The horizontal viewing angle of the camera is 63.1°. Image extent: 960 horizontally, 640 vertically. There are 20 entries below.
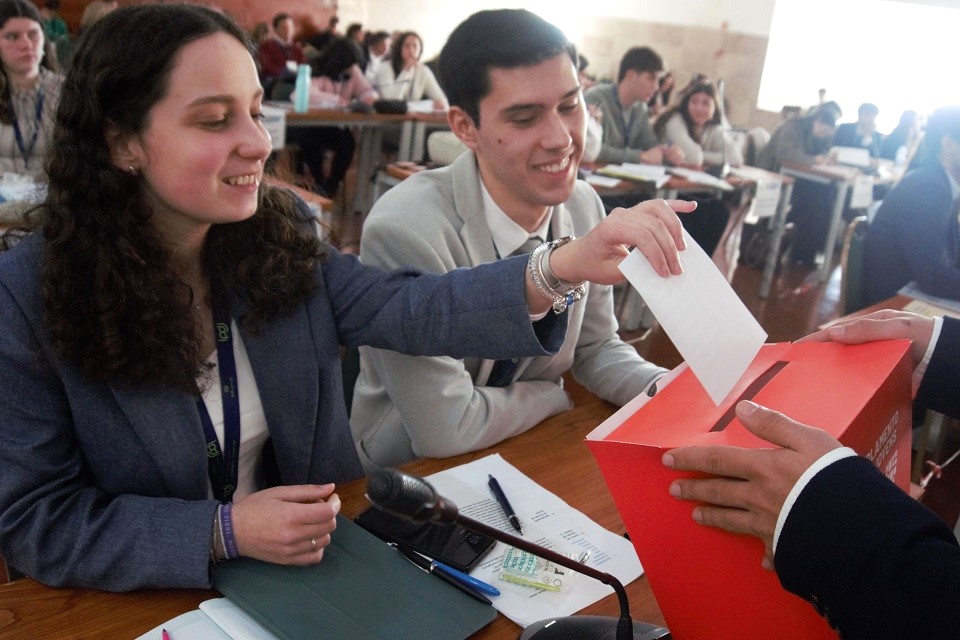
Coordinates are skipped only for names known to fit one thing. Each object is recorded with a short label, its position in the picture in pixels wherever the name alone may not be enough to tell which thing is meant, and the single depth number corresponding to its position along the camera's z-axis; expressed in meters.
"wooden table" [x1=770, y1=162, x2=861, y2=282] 6.37
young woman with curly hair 1.00
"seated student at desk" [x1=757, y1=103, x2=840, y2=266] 6.72
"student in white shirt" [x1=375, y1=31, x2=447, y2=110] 7.95
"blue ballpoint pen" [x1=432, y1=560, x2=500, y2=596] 1.02
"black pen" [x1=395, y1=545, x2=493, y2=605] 0.99
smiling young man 1.49
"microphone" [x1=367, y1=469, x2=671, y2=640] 0.69
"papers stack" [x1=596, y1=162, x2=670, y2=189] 5.10
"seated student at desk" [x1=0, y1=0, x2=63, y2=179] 3.41
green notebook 0.91
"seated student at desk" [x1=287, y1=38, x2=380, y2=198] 6.70
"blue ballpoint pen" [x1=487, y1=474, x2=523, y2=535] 1.16
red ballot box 0.79
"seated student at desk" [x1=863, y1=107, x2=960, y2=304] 3.12
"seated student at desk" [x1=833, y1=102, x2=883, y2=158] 7.93
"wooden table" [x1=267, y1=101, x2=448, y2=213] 6.10
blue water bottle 5.80
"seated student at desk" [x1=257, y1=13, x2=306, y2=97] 6.73
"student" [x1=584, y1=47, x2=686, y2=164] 5.72
